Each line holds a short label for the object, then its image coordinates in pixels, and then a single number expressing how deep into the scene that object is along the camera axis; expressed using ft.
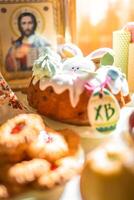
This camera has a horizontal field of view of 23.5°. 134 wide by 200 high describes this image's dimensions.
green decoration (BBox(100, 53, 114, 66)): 2.19
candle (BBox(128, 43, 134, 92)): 2.53
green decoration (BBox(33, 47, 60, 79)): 1.97
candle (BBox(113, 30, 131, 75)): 2.52
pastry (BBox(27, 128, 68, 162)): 1.52
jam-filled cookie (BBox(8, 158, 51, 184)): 1.39
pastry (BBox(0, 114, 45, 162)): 1.48
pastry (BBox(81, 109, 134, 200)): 1.32
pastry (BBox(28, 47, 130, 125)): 1.86
